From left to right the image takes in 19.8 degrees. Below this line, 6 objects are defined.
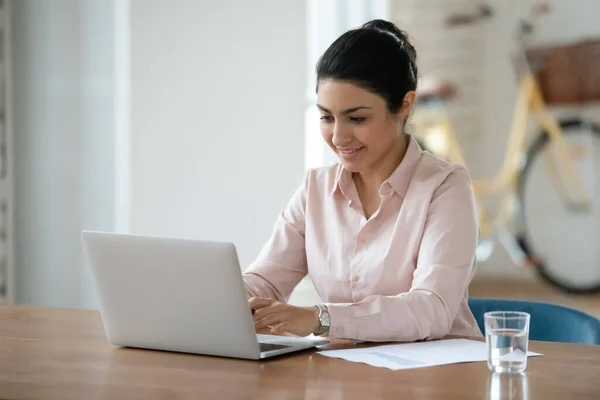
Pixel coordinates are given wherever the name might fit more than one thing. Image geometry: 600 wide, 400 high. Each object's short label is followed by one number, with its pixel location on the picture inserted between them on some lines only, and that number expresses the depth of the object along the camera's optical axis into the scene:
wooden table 2.69
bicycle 7.46
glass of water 2.82
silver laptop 2.90
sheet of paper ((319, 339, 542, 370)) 2.89
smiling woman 3.17
